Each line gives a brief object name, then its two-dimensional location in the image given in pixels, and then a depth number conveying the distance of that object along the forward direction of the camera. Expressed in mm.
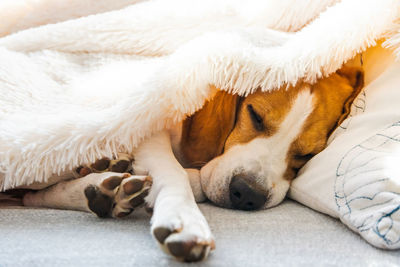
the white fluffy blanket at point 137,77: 1007
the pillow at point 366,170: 798
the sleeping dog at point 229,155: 939
